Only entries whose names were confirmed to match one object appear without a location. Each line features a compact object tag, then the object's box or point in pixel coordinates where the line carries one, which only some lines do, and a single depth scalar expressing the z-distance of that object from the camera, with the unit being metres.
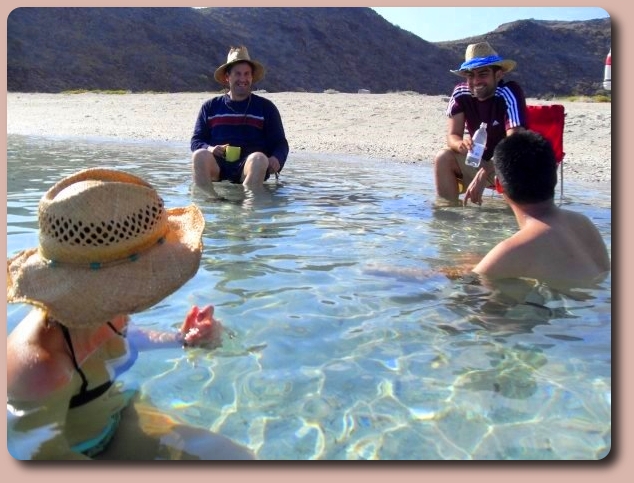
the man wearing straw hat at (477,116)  5.97
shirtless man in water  3.65
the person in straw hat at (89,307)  2.12
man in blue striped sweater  7.04
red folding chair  6.47
